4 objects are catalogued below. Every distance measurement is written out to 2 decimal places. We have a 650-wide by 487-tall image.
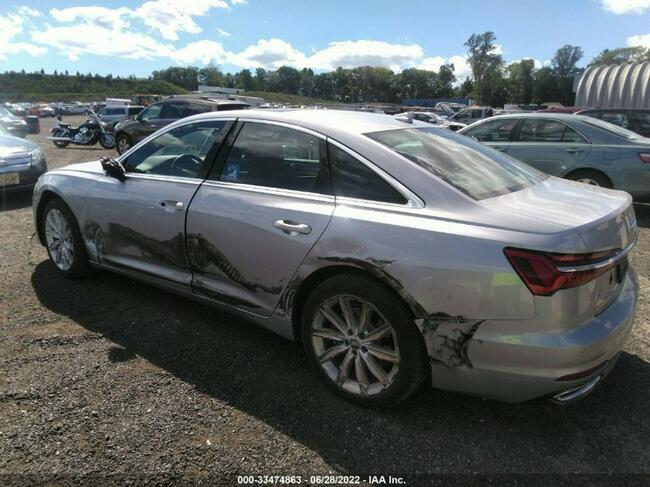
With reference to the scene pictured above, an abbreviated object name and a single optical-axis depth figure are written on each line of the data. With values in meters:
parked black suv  13.51
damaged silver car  2.17
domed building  34.75
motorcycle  17.36
